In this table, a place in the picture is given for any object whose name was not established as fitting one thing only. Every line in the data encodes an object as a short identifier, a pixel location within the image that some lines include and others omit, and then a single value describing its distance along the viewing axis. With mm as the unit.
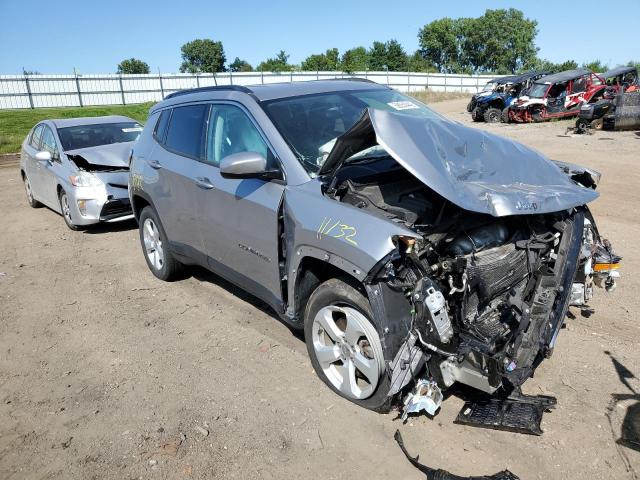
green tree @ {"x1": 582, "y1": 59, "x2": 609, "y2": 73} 51562
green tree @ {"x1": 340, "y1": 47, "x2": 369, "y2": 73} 70312
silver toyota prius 7859
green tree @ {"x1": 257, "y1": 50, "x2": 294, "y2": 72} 64606
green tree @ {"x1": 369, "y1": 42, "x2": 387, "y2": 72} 78938
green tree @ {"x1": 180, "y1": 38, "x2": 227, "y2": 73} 90131
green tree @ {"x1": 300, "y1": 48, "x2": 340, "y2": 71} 69000
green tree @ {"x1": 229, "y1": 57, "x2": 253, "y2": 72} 92869
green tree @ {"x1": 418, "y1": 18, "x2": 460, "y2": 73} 93812
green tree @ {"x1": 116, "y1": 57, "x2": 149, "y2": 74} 95000
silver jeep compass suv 2947
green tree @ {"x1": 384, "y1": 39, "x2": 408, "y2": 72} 78612
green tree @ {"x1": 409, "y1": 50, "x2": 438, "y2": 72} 78450
